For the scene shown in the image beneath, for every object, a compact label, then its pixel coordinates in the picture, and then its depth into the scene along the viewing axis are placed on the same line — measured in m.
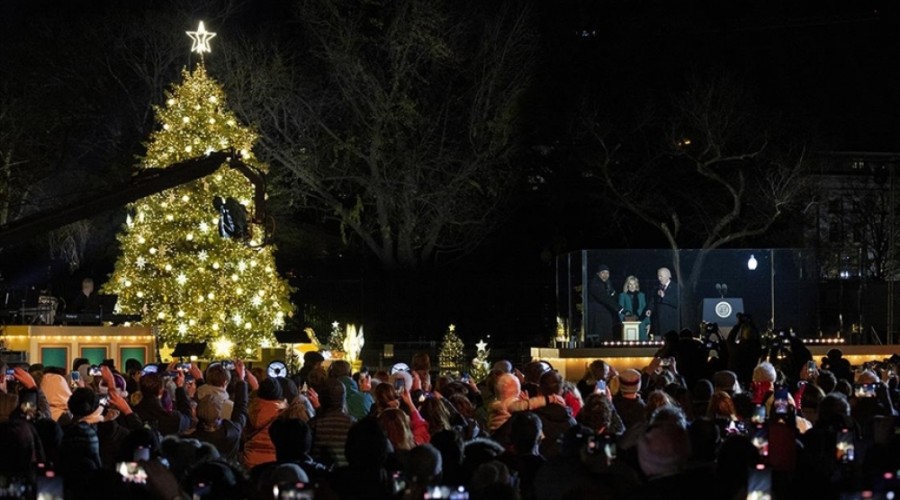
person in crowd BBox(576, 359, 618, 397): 16.12
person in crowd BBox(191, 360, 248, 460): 12.72
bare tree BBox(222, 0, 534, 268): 46.81
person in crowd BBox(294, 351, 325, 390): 20.22
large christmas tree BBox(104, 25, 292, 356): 36.28
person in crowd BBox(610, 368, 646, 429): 14.36
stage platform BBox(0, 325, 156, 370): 30.16
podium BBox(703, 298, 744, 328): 35.31
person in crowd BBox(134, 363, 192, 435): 14.69
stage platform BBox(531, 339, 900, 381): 32.41
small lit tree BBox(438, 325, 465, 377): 35.78
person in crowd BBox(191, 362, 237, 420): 14.90
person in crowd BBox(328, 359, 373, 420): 15.09
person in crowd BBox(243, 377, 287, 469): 12.84
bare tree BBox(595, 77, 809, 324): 49.66
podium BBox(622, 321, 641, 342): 34.16
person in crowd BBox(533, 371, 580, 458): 12.66
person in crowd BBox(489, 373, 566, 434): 13.59
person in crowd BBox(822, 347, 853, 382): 20.28
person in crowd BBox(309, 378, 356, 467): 11.99
